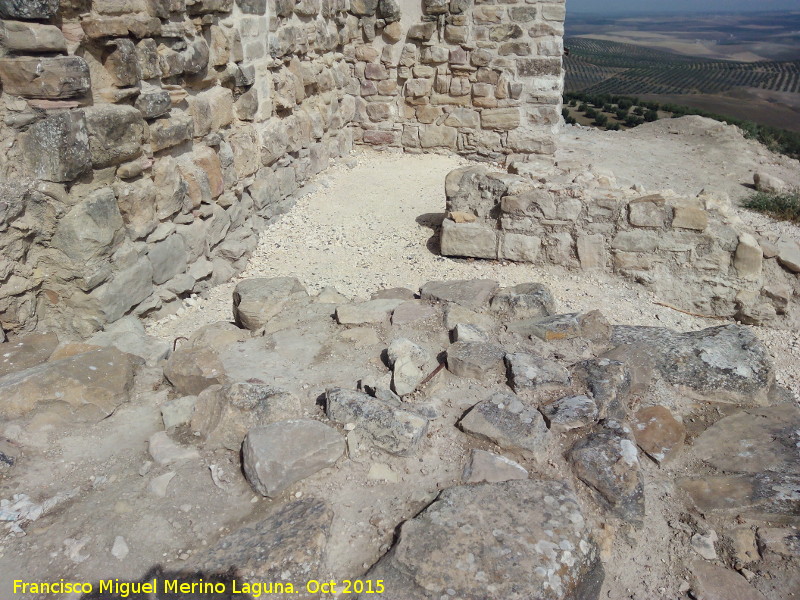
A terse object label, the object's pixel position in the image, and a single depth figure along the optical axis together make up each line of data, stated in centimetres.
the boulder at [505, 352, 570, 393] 291
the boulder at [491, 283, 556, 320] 366
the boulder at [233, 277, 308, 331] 369
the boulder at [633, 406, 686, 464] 268
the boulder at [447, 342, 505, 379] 298
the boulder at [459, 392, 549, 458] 256
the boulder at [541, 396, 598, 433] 269
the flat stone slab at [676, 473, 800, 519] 236
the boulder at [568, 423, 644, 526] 236
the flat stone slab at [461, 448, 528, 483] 240
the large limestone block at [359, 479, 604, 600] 195
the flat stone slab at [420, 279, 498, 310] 376
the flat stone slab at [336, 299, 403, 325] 350
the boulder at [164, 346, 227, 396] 294
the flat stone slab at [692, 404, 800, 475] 260
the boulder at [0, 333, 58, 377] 306
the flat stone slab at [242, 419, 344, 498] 234
